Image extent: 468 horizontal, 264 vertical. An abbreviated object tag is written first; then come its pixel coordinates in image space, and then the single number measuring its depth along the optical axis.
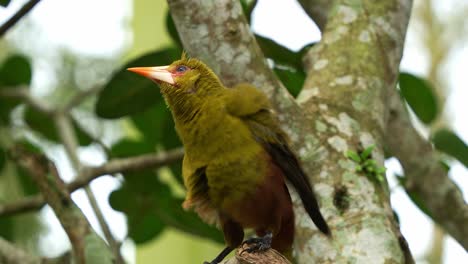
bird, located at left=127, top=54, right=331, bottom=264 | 5.06
